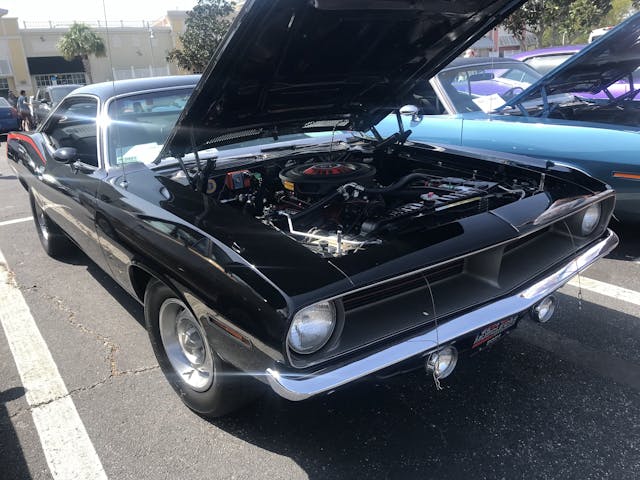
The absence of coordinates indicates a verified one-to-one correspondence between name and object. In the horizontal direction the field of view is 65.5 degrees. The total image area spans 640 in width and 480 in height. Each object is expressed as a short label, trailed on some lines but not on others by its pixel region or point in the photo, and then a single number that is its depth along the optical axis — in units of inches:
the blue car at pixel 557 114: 154.1
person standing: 603.6
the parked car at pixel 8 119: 581.3
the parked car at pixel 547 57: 300.0
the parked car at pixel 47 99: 522.9
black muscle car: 70.9
